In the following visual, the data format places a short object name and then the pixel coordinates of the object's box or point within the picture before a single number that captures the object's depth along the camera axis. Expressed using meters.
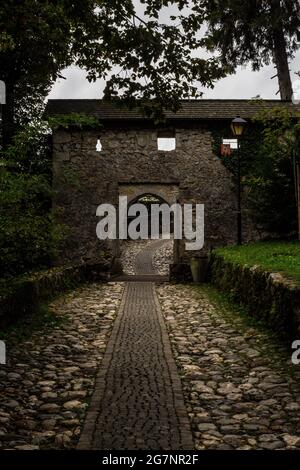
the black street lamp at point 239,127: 13.45
